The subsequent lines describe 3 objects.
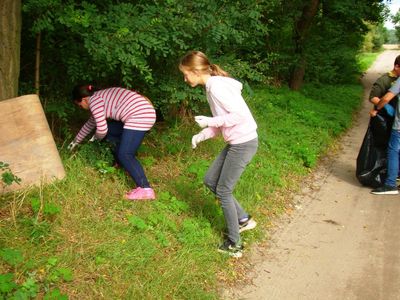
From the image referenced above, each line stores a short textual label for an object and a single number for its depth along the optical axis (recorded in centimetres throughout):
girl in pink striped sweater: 416
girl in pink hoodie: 334
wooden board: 368
